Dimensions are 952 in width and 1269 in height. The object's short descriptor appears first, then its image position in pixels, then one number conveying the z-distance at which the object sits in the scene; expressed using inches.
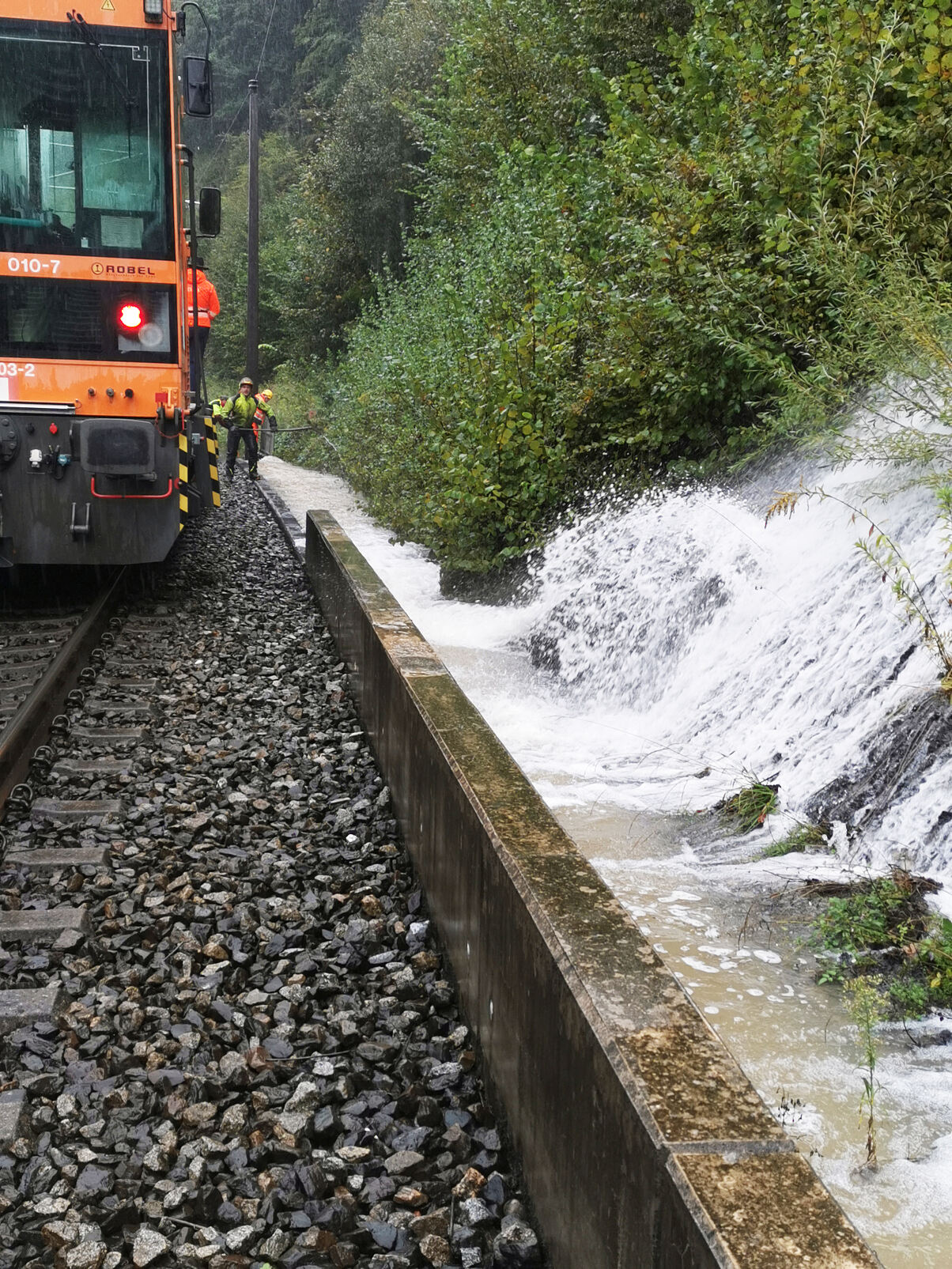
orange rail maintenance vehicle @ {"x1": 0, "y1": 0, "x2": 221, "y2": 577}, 305.9
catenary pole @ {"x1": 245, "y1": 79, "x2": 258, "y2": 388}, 1048.8
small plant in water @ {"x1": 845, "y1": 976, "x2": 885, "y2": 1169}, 102.3
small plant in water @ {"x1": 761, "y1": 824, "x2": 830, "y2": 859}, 175.3
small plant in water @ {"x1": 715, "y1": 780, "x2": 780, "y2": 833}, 188.5
